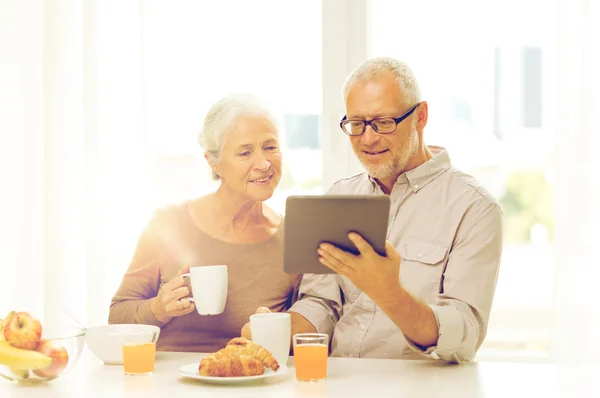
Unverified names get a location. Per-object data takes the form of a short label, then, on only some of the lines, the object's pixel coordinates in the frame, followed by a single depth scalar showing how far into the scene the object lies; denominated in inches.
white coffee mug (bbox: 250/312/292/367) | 71.6
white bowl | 74.0
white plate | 64.3
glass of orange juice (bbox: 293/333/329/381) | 65.6
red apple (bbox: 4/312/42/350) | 64.4
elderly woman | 96.4
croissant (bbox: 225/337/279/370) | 66.4
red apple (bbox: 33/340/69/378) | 65.9
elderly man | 85.0
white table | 62.5
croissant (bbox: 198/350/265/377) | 65.0
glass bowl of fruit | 64.6
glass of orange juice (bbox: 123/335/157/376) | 69.1
